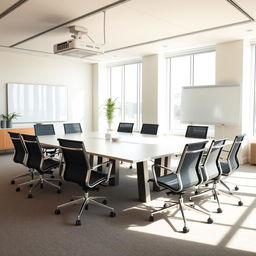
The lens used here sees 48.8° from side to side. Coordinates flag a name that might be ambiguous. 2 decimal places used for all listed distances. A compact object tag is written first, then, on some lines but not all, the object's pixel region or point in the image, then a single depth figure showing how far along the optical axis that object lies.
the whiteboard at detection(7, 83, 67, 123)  8.07
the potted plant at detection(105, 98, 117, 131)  9.35
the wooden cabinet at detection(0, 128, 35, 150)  7.41
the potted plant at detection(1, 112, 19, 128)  7.63
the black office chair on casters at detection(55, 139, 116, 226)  3.28
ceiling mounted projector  4.69
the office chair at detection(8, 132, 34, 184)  4.39
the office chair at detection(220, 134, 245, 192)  3.87
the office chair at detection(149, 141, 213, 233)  3.09
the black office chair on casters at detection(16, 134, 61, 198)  4.14
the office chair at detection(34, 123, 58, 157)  5.71
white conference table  3.56
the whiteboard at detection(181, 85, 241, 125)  6.43
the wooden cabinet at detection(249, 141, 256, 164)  6.42
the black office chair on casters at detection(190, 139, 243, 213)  3.41
